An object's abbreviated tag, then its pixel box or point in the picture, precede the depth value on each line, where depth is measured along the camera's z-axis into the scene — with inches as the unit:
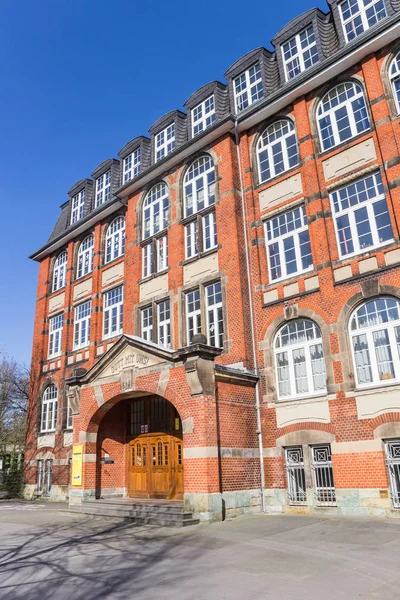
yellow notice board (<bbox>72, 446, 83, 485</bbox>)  665.6
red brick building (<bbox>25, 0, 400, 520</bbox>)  520.7
